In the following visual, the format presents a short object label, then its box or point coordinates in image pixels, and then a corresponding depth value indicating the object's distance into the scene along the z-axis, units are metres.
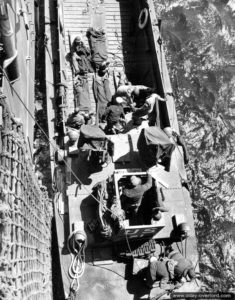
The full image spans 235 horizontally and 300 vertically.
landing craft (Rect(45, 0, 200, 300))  9.55
